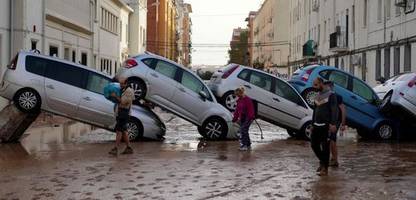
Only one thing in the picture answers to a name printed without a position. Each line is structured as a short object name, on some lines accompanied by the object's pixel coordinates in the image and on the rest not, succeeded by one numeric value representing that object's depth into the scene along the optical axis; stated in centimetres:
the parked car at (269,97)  1836
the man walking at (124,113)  1422
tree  13000
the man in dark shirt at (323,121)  1117
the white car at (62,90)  1608
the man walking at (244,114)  1559
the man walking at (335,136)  1202
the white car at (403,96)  1756
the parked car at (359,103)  1895
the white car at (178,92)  1722
